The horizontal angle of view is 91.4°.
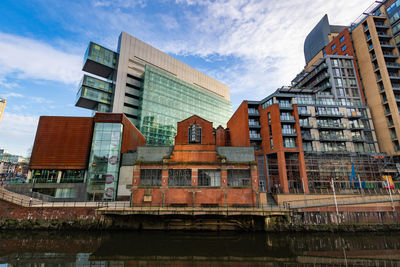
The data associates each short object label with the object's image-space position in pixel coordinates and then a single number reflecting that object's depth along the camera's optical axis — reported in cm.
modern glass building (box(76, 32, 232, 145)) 6166
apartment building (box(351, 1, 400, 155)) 4594
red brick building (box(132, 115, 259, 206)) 2948
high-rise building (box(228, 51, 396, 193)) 3953
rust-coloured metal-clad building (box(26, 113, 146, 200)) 3525
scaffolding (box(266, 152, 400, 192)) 3922
